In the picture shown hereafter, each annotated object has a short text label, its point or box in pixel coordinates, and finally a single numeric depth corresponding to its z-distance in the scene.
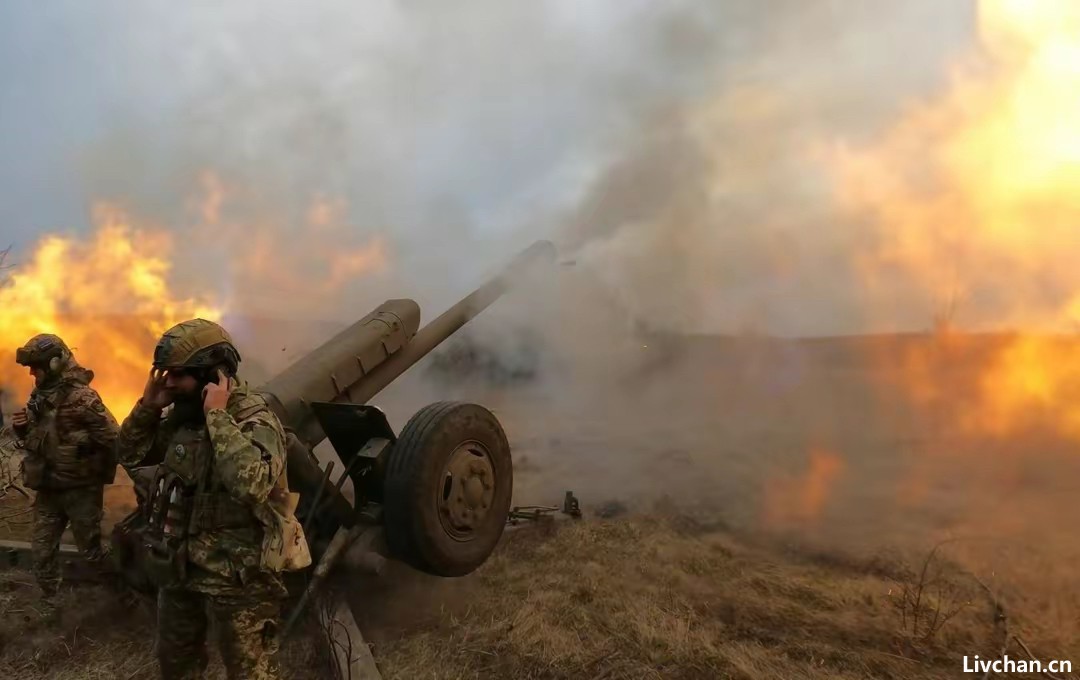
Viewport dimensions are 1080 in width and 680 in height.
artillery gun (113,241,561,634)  3.87
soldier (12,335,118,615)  4.39
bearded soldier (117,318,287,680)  2.57
